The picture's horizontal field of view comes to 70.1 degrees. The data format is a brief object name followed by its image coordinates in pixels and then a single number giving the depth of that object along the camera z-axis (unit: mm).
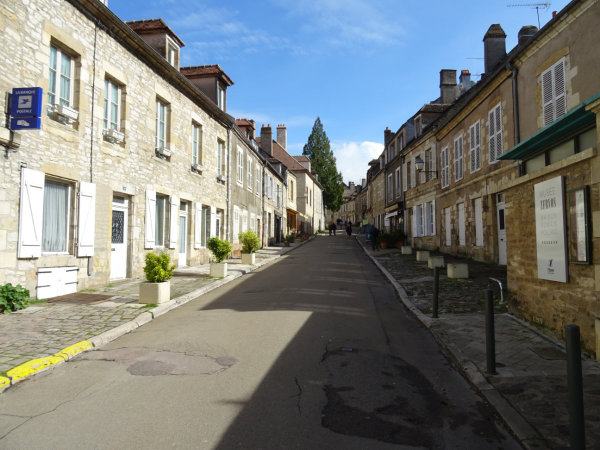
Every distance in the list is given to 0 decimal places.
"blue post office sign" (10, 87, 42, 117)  7215
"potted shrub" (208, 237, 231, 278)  12164
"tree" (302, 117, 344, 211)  56562
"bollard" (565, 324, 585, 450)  2566
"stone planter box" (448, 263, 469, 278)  11539
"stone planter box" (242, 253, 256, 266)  15998
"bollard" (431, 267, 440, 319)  6953
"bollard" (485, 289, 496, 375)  4285
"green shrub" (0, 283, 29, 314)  6812
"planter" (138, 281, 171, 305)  7930
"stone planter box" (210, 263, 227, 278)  12148
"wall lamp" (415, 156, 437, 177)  19141
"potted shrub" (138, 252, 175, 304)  7949
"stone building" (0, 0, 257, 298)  7582
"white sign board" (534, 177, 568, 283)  5129
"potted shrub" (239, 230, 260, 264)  16047
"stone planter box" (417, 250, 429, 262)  16688
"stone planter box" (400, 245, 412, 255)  20834
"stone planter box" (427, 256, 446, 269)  13517
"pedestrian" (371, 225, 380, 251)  23797
